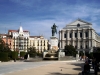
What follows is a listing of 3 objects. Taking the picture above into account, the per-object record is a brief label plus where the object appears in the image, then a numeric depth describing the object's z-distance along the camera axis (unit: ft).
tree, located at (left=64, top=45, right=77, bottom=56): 168.53
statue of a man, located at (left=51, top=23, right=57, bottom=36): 99.38
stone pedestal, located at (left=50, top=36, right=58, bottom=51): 93.53
